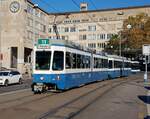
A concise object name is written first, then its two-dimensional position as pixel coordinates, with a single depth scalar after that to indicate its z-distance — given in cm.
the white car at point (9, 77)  1601
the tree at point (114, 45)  4439
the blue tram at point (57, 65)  1025
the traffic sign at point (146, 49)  1590
